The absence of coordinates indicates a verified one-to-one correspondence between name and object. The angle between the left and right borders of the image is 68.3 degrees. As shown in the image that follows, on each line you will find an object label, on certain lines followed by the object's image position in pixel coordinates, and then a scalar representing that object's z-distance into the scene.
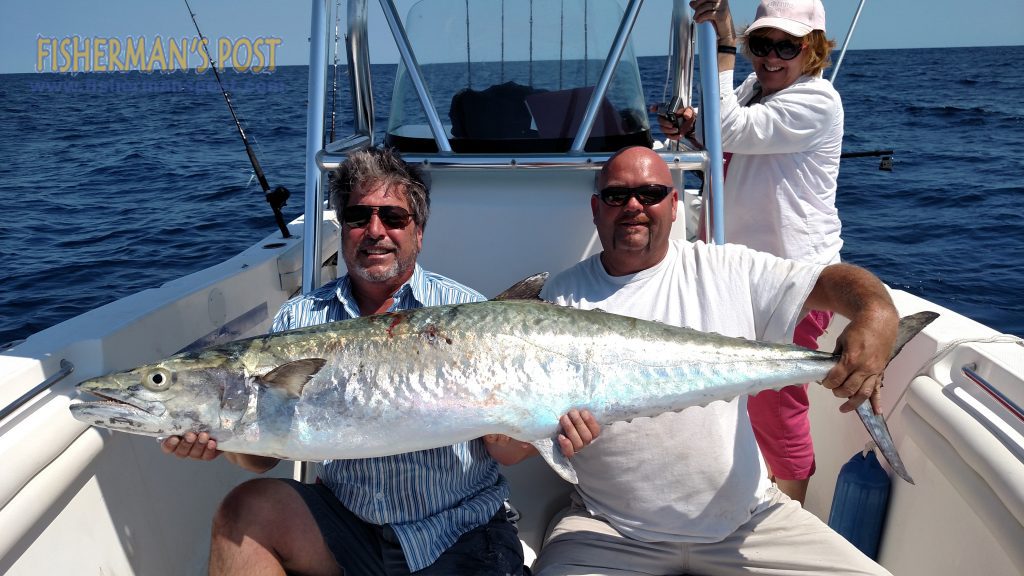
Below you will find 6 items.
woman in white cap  2.99
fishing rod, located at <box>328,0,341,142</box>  3.26
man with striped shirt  2.13
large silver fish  1.97
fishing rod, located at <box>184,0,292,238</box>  4.11
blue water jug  2.86
